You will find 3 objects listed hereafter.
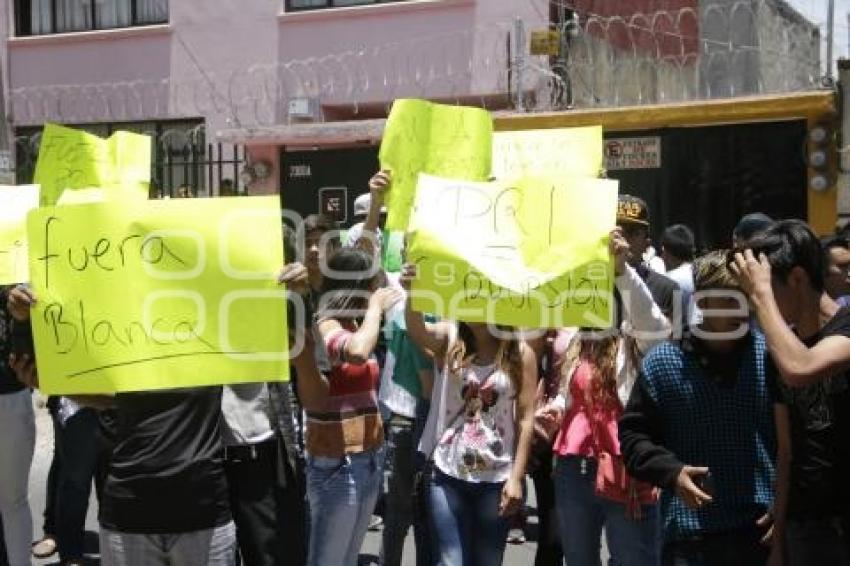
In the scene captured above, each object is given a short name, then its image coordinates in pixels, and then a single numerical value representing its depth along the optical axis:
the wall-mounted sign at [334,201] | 14.22
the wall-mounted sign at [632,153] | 12.46
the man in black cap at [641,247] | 5.37
